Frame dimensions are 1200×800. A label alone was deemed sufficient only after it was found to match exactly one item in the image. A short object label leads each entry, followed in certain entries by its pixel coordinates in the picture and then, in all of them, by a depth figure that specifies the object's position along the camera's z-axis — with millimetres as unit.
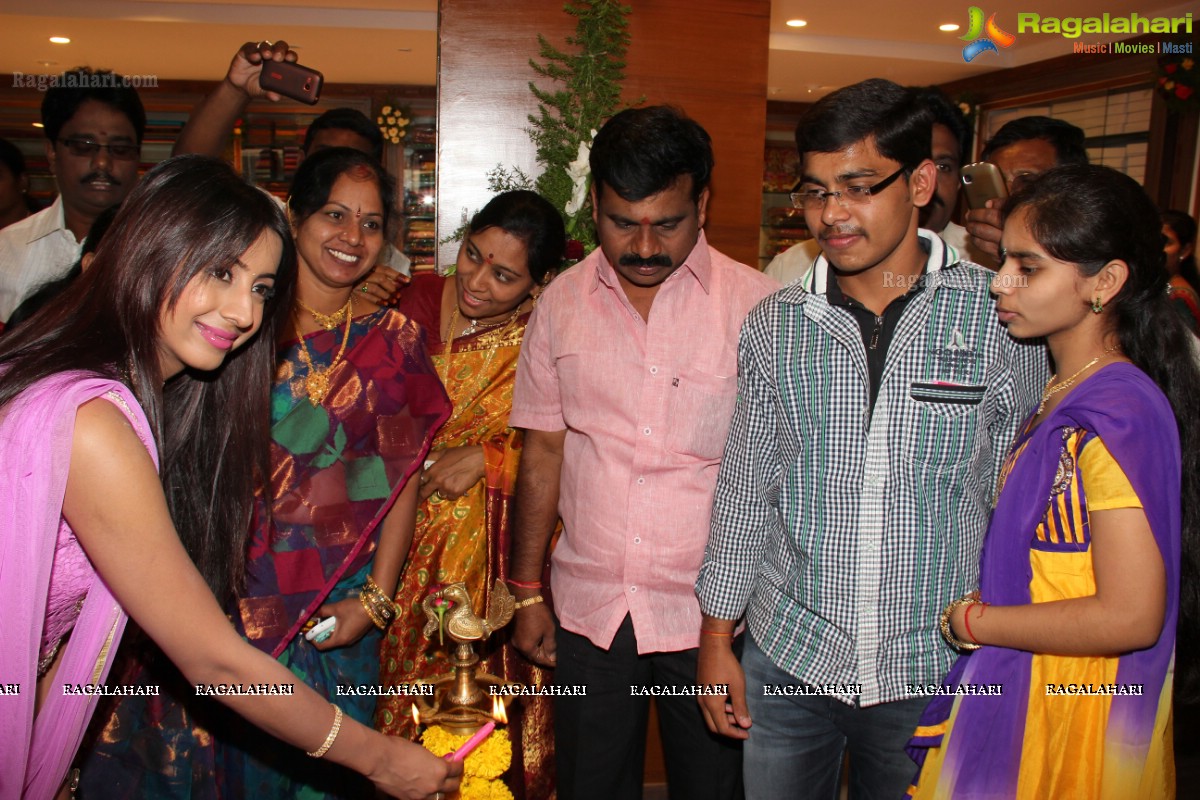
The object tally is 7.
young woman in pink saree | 1181
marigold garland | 1275
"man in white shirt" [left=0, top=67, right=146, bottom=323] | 2602
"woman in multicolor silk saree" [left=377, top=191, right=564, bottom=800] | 2279
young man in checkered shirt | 1503
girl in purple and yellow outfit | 1337
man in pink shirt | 1840
